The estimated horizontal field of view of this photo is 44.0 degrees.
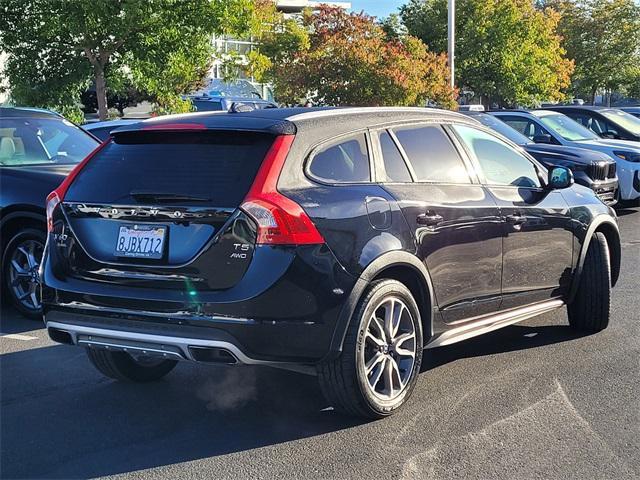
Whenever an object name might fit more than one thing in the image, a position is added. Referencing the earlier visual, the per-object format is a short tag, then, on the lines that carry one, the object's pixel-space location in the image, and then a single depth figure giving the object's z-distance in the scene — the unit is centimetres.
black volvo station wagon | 395
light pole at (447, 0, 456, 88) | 2223
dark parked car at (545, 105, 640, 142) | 1525
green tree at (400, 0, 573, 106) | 2591
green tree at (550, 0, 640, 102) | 3444
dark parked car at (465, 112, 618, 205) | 1162
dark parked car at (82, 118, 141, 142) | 1073
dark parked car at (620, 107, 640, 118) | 2280
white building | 1922
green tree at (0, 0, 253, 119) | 1414
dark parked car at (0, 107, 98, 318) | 693
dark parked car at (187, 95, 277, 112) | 2008
